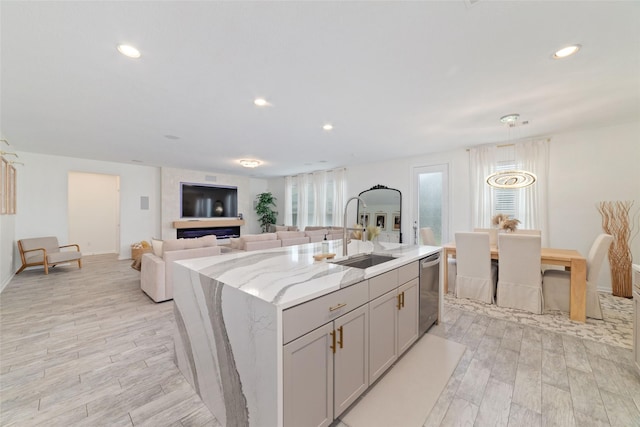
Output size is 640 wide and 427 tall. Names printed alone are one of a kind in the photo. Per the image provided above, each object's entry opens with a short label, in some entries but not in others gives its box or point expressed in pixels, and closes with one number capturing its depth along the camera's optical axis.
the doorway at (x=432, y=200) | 5.44
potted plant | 9.41
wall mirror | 6.25
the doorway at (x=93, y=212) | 7.38
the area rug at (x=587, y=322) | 2.55
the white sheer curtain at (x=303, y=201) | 8.53
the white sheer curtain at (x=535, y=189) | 4.31
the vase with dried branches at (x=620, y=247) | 3.68
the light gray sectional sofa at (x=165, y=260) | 3.52
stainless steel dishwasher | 2.51
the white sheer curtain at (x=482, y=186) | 4.80
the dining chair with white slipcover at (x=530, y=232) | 3.89
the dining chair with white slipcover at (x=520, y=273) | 3.11
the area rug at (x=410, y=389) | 1.58
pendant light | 3.43
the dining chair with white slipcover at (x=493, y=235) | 4.15
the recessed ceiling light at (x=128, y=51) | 1.93
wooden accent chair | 5.04
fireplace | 7.72
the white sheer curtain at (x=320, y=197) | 7.99
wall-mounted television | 7.76
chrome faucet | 2.37
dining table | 2.87
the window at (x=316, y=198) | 7.55
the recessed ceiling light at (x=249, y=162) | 5.54
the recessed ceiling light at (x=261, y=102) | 2.88
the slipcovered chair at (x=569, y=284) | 2.94
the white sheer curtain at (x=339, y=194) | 7.42
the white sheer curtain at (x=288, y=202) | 9.16
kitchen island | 1.19
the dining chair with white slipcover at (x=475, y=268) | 3.45
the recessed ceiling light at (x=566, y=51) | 1.96
